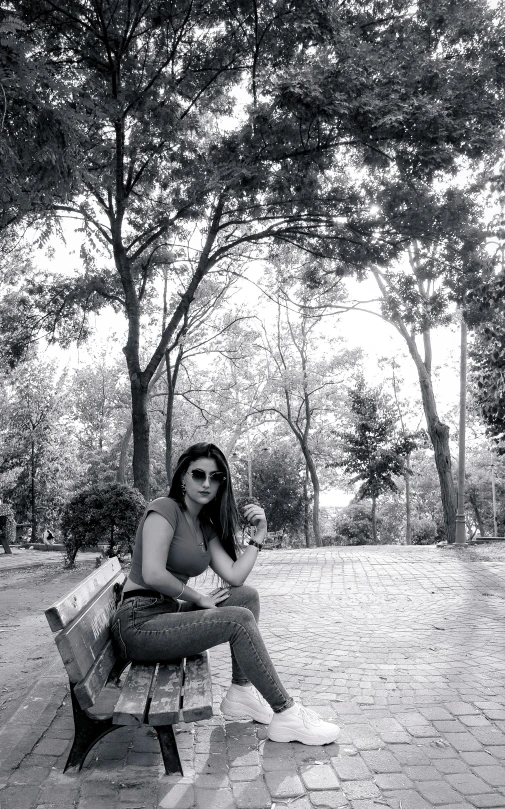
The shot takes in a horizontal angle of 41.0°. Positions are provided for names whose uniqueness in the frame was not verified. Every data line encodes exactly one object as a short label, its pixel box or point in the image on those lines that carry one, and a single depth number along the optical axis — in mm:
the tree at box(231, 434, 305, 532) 37031
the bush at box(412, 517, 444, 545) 41656
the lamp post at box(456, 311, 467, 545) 15648
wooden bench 2686
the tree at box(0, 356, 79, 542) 25469
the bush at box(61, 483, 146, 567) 10367
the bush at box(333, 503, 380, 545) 38844
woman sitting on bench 3215
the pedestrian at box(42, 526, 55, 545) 19236
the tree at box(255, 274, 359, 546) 27500
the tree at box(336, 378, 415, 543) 28281
